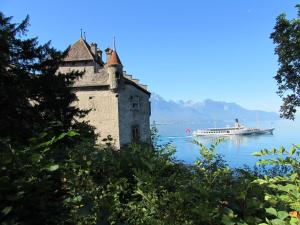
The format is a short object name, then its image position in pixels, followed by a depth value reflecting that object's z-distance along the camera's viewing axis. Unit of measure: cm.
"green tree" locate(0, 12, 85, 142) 909
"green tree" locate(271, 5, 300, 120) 2440
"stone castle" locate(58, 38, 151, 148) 3284
